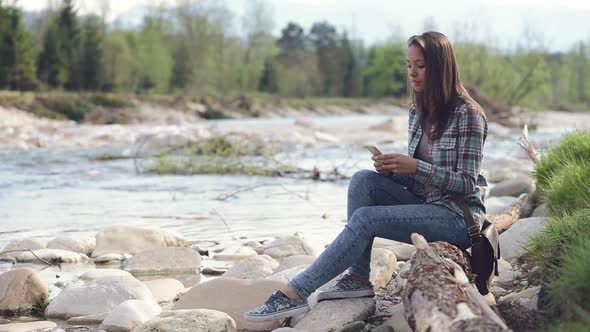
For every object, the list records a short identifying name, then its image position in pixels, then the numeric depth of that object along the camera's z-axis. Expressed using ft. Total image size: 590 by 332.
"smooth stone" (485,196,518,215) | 21.87
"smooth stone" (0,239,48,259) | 18.92
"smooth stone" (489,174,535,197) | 27.12
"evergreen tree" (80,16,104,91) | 126.93
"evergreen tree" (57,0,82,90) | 126.72
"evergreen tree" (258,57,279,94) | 184.03
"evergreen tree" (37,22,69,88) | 123.34
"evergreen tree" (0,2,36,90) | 110.42
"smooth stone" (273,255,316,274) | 15.19
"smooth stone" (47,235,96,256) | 19.12
